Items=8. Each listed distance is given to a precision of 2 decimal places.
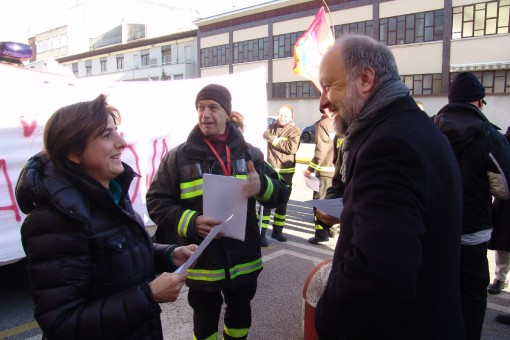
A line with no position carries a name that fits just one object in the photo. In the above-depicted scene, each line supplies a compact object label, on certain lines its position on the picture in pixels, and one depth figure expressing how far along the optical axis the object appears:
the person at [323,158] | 5.87
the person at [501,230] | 3.61
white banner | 3.62
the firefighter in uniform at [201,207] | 2.50
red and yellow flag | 6.93
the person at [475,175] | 2.66
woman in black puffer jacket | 1.45
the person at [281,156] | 6.04
